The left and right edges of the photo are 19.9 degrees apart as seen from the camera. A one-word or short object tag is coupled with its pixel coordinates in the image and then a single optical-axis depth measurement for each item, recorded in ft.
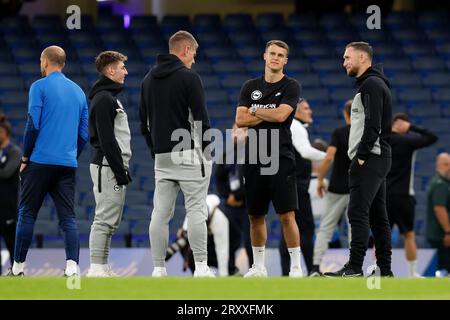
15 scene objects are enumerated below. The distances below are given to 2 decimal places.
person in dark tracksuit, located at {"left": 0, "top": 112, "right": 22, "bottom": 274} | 45.70
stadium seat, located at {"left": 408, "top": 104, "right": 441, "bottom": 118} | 63.57
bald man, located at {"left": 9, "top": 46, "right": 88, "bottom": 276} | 32.71
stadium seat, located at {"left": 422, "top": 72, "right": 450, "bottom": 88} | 67.00
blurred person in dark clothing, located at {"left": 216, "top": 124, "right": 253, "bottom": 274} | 46.42
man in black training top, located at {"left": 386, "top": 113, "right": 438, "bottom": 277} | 43.75
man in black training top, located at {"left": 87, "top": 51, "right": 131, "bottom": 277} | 33.12
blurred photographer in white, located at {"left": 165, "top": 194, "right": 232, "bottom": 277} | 46.37
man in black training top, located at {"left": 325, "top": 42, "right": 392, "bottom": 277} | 32.22
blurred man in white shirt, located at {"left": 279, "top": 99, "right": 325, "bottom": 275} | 40.52
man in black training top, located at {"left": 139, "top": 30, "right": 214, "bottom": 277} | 32.01
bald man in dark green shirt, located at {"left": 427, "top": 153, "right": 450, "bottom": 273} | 50.01
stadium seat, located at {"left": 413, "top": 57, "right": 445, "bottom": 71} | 68.85
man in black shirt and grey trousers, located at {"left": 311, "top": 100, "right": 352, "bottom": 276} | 41.65
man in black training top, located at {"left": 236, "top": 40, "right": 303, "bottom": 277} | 32.71
